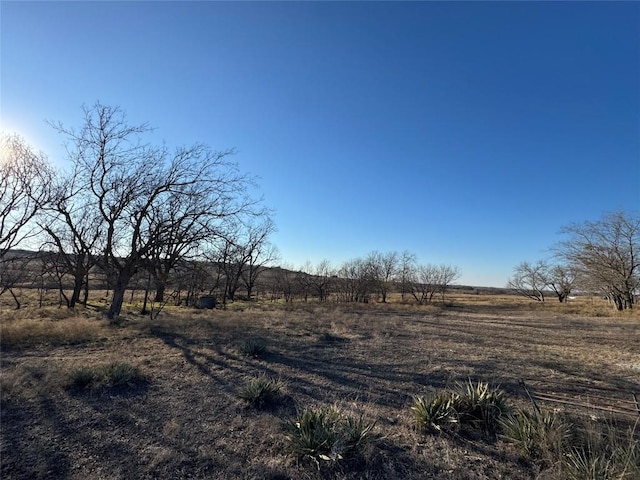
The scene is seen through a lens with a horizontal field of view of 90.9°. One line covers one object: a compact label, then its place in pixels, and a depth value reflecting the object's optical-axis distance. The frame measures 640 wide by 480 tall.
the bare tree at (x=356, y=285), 47.31
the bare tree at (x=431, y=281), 54.06
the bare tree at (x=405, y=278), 52.50
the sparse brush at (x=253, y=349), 9.48
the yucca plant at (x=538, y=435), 3.69
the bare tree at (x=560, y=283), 52.54
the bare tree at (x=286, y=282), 44.66
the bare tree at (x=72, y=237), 13.59
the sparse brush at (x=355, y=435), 3.78
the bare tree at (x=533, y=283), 61.74
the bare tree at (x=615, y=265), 31.41
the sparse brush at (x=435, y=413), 4.54
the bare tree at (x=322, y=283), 46.42
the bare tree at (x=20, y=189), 12.26
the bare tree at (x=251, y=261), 43.82
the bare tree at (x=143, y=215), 13.97
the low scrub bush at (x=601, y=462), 2.94
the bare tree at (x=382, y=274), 49.97
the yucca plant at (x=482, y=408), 4.60
